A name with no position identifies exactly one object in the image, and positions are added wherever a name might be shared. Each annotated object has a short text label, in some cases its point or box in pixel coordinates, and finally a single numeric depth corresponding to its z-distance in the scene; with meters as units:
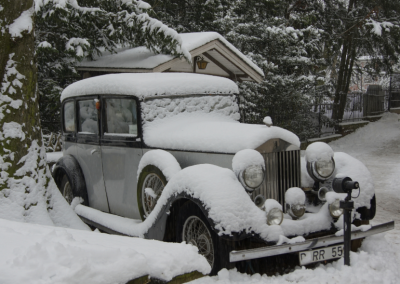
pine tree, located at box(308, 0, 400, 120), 15.78
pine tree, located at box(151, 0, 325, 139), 13.93
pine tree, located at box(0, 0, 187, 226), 4.21
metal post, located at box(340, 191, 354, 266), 3.42
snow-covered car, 3.44
